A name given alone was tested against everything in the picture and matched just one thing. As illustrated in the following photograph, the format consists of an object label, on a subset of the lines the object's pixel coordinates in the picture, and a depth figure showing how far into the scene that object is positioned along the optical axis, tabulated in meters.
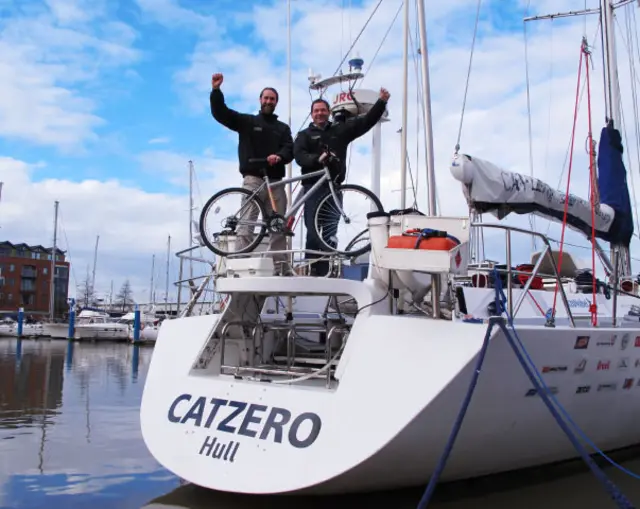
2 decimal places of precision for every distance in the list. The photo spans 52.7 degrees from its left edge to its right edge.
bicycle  6.21
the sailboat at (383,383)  4.35
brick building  61.50
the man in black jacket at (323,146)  6.37
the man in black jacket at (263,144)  6.57
